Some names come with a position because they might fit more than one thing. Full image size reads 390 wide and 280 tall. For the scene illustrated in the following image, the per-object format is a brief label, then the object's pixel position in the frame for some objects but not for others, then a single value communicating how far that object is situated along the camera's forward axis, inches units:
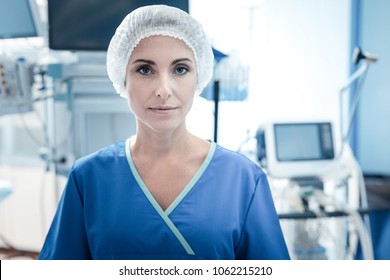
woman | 33.7
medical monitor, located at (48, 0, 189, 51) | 54.7
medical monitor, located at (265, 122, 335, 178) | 57.2
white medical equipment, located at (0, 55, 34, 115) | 62.7
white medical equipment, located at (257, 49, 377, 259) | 55.7
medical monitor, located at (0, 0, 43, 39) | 57.0
